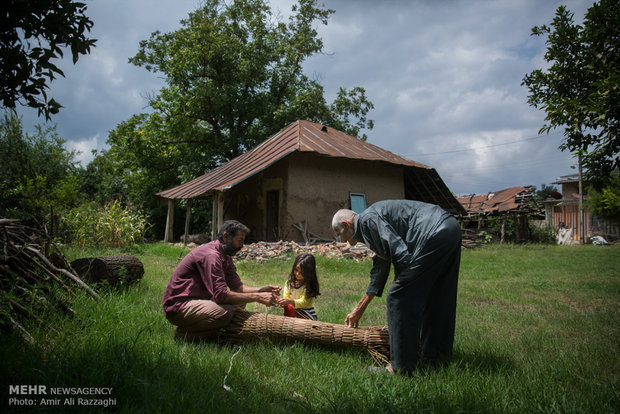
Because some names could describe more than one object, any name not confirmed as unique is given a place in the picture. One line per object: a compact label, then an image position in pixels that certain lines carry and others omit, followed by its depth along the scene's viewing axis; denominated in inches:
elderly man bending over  120.2
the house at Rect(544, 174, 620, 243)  944.9
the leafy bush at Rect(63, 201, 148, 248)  474.7
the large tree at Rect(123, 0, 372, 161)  882.8
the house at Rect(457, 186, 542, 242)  840.3
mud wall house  517.3
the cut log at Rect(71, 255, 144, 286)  220.7
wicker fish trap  138.7
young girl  176.2
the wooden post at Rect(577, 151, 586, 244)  828.2
